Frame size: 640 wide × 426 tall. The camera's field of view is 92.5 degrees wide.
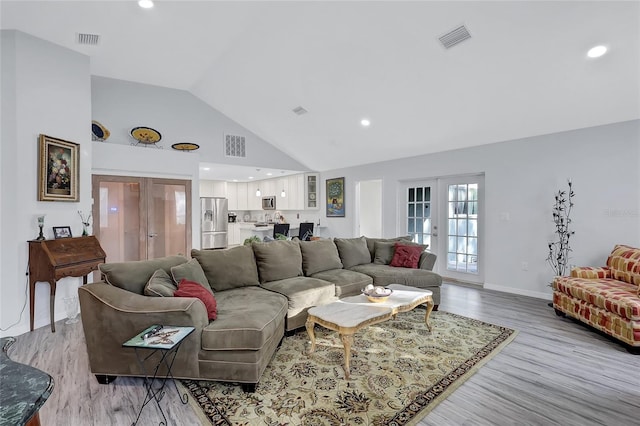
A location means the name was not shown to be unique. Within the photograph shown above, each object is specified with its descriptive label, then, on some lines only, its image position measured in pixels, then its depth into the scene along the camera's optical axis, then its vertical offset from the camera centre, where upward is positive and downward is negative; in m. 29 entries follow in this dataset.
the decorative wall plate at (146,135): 5.30 +1.32
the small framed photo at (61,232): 3.60 -0.27
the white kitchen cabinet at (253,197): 9.45 +0.41
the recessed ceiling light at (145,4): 3.30 +2.25
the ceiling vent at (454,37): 3.22 +1.88
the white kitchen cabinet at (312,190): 8.09 +0.53
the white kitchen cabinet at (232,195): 9.49 +0.46
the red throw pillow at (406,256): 4.32 -0.65
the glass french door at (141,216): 4.96 -0.12
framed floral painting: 3.45 +0.47
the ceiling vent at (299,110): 5.56 +1.83
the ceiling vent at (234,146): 6.61 +1.40
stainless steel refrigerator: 7.29 -0.30
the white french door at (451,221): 5.29 -0.20
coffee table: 2.40 -0.89
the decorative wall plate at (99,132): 4.82 +1.24
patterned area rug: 1.96 -1.30
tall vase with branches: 4.19 -0.24
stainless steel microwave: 8.96 +0.21
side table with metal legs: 1.78 -1.02
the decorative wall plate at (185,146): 5.82 +1.22
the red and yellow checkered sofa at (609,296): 2.78 -0.86
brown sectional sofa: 2.18 -0.83
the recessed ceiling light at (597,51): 3.01 +1.59
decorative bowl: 2.92 -0.81
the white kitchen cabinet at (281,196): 8.58 +0.42
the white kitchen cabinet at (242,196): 9.62 +0.44
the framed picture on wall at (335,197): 7.50 +0.33
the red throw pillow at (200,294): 2.40 -0.66
